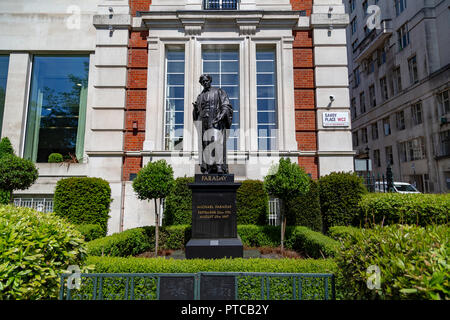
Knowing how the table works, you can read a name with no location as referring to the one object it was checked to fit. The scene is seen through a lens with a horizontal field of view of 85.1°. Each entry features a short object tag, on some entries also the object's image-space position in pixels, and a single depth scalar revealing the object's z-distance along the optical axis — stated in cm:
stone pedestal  649
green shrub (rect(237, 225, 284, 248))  827
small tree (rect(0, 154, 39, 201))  856
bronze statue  722
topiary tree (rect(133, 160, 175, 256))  768
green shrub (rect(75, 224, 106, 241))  781
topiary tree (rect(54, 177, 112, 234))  891
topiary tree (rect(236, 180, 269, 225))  923
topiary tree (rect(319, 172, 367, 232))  888
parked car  1767
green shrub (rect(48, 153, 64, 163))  1160
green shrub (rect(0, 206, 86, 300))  240
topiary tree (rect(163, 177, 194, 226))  926
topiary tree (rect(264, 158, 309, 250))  747
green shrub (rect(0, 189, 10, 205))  1037
